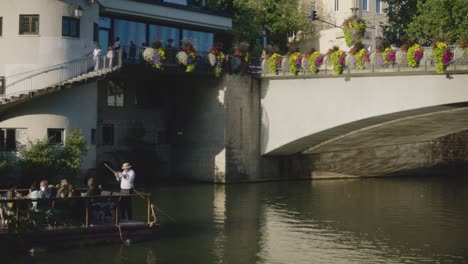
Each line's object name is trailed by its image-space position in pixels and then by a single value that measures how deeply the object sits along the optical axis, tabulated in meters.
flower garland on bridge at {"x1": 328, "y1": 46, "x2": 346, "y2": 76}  40.07
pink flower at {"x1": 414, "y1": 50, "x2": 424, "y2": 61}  37.06
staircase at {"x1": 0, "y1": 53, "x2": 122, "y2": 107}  37.03
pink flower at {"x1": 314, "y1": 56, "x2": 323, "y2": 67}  41.25
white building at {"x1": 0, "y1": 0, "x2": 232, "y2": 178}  37.88
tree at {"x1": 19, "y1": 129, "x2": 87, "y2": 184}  36.75
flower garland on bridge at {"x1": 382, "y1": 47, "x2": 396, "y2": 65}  38.41
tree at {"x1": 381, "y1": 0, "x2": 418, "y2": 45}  52.44
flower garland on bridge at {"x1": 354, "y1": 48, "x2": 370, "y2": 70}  39.38
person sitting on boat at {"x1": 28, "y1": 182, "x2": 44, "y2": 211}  24.24
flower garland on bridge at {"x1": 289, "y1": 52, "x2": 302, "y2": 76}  42.31
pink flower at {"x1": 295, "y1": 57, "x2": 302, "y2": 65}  42.31
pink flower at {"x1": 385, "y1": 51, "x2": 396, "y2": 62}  38.38
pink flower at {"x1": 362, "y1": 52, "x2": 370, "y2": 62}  39.31
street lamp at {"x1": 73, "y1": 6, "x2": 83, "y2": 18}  38.44
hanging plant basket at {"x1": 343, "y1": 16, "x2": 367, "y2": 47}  42.12
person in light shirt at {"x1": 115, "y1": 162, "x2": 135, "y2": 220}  25.73
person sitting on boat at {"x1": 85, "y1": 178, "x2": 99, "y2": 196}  24.64
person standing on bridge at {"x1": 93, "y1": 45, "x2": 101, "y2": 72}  38.73
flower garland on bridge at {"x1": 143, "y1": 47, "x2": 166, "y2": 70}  41.27
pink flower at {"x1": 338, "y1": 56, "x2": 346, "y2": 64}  40.03
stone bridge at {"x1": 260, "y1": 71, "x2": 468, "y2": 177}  38.53
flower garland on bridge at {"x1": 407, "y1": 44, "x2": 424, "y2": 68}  37.09
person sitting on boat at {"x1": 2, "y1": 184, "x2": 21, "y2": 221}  22.81
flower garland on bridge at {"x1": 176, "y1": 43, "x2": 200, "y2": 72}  42.25
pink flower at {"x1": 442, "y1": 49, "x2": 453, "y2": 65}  36.19
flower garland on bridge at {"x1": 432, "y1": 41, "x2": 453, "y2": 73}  36.22
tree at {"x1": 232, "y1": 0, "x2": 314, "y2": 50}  52.50
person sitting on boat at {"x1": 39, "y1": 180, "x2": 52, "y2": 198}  24.95
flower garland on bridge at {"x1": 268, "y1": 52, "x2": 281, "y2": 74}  43.62
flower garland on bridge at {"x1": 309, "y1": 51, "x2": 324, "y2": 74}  41.25
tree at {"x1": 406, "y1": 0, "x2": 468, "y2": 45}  45.59
